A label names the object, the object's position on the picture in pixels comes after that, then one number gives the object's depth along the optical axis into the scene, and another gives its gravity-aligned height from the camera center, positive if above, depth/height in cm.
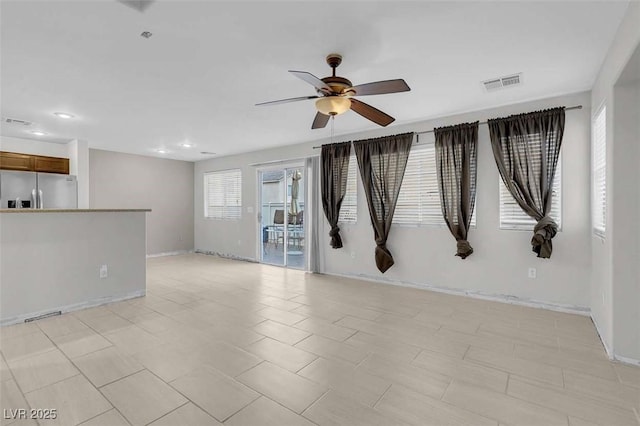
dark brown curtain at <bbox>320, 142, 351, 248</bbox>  561 +50
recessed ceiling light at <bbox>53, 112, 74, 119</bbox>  442 +134
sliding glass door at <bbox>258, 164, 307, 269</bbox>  653 -18
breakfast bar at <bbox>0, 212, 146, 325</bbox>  335 -64
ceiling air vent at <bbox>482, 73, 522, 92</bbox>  326 +137
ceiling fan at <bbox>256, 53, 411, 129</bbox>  248 +98
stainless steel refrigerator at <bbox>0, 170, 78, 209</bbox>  549 +33
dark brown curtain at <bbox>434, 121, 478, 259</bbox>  427 +44
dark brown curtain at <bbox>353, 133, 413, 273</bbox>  493 +47
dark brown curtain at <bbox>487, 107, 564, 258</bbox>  367 +60
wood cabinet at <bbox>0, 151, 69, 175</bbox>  554 +84
